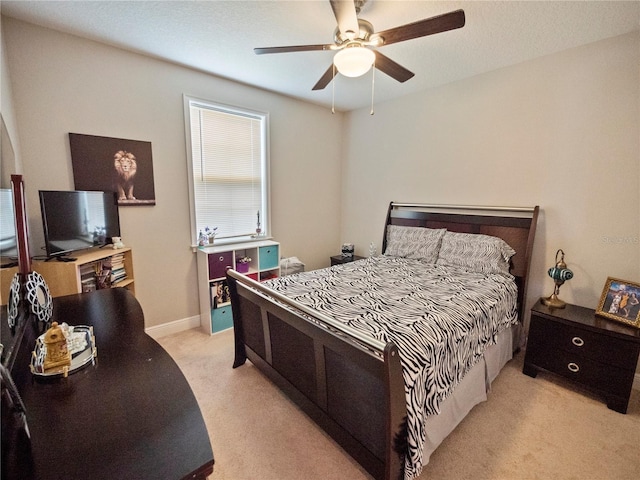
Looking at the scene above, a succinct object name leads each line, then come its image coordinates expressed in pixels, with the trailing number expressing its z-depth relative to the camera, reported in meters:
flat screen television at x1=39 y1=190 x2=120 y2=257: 2.03
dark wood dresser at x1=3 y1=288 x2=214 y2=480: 0.67
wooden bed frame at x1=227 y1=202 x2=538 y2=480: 1.28
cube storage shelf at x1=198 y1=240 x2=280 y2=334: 3.04
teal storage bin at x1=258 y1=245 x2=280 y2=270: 3.36
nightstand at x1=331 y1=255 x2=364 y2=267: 4.03
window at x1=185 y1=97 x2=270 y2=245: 3.10
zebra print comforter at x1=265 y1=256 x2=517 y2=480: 1.44
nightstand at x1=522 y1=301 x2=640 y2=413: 1.99
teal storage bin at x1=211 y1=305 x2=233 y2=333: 3.08
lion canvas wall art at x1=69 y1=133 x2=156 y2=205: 2.42
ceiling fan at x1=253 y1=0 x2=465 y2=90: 1.50
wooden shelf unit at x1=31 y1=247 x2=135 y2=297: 2.01
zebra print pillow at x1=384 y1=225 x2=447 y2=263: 3.12
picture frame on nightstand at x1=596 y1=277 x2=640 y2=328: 2.09
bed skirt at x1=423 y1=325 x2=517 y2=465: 1.58
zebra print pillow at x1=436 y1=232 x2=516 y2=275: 2.69
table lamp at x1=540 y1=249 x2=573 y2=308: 2.37
